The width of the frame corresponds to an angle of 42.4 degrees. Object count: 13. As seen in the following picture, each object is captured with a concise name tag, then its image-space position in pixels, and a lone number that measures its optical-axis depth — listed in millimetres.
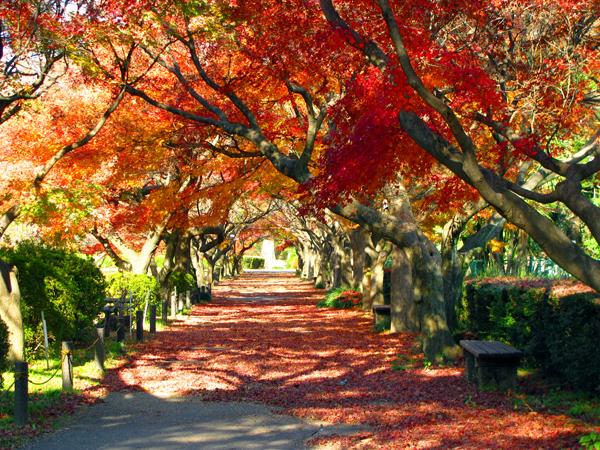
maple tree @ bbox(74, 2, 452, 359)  14320
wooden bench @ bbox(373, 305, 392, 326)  23161
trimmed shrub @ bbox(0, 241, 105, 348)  16047
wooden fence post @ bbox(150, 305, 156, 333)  21969
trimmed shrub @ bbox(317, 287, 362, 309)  33406
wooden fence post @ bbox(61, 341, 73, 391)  11891
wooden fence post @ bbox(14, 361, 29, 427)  9430
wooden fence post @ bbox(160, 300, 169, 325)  25956
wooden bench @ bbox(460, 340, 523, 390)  11609
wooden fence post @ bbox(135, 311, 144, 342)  19472
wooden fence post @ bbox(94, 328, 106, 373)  13766
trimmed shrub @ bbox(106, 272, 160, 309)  24500
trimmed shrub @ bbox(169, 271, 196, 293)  33781
